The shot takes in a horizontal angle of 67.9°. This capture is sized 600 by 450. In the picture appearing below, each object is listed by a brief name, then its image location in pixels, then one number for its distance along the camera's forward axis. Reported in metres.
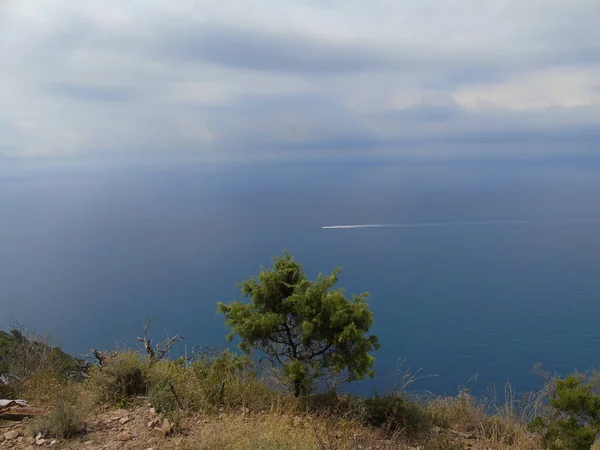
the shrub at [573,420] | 4.54
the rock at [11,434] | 4.46
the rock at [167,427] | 4.62
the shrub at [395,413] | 6.45
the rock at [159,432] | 4.58
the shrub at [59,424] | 4.49
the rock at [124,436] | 4.52
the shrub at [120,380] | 5.70
